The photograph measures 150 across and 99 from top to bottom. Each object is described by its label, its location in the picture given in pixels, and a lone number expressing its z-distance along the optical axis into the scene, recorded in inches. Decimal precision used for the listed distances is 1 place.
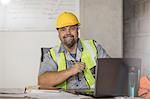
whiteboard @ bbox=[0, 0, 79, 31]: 160.9
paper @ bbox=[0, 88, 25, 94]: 89.0
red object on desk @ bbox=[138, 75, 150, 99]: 86.7
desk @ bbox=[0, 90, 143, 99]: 82.0
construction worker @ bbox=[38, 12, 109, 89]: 108.1
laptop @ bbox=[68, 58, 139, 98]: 83.0
